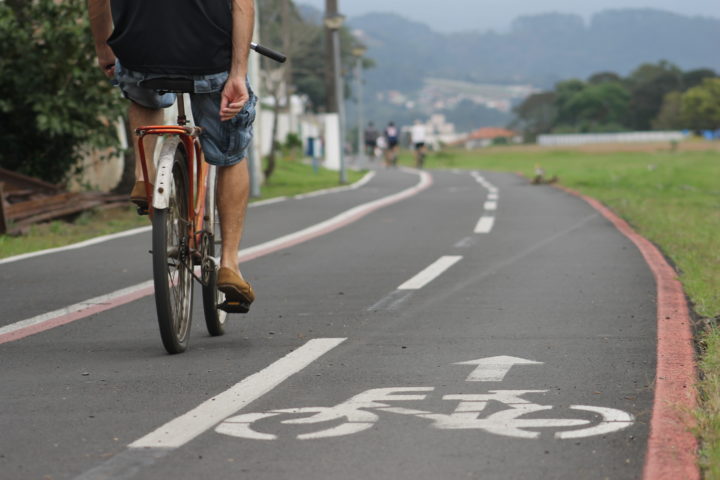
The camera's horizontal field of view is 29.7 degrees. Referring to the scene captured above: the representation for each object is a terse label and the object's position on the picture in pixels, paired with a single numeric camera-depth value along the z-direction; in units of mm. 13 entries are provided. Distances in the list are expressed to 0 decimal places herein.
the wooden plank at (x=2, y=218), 14195
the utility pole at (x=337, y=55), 34634
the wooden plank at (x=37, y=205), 14875
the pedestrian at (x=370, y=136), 57716
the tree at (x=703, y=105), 175750
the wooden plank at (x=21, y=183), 15914
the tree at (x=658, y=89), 196625
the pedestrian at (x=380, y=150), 75519
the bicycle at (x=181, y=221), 5645
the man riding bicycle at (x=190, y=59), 5895
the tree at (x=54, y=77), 17250
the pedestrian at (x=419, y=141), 48250
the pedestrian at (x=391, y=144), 50625
